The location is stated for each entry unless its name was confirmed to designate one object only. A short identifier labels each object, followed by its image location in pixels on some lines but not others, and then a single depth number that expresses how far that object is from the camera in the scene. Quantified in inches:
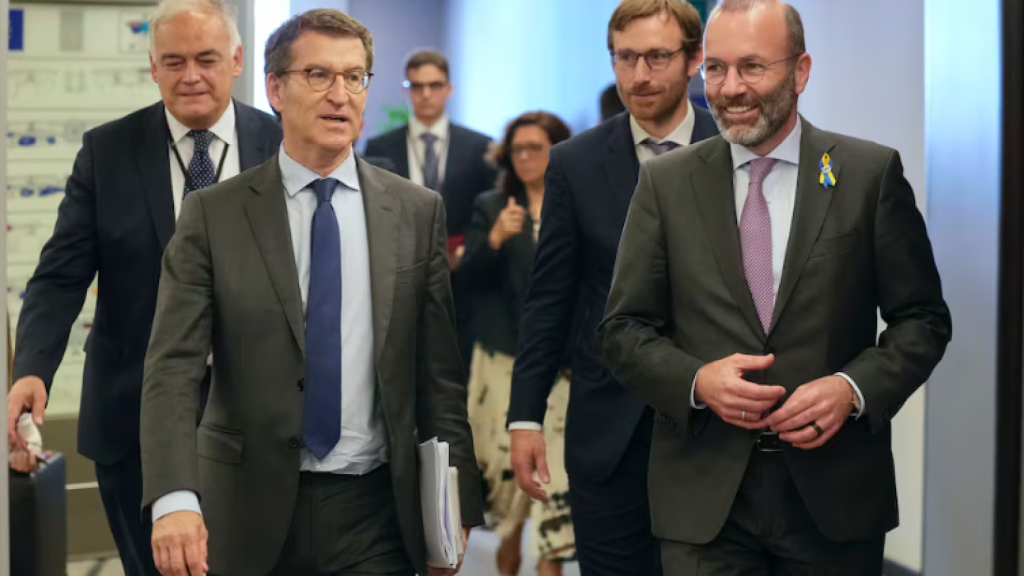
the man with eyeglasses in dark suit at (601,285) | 132.8
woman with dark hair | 228.2
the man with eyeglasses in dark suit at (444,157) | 255.4
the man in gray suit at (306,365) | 105.0
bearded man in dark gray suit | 103.8
